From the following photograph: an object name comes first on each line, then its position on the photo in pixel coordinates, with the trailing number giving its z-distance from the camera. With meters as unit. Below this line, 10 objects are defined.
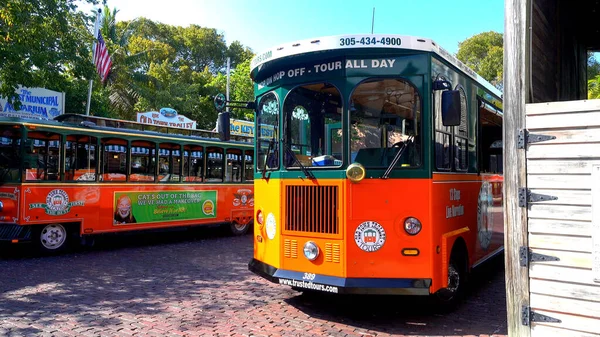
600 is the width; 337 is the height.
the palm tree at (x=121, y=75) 24.42
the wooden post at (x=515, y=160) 3.89
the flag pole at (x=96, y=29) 17.35
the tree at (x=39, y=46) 10.17
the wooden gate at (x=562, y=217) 3.58
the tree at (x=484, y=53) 31.68
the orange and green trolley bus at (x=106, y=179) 9.41
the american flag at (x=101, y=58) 17.45
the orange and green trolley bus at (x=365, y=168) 5.05
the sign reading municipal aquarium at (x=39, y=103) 16.50
